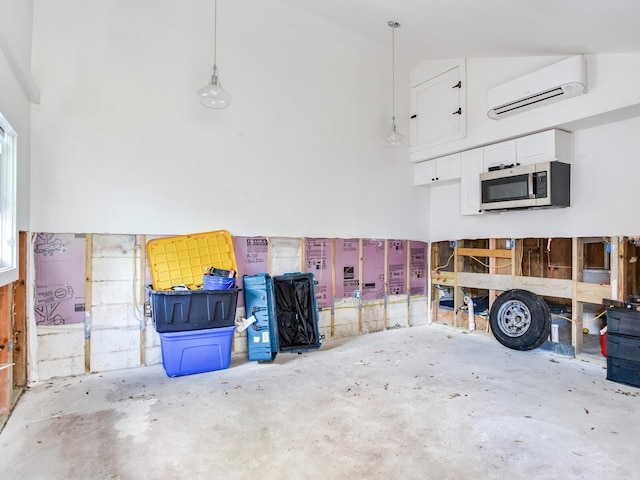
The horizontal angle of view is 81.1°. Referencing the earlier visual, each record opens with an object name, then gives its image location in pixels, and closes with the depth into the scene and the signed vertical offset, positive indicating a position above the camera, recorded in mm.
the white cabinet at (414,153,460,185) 5273 +1071
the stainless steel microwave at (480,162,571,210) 4102 +657
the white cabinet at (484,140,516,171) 4574 +1126
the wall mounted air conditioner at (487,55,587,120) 3760 +1685
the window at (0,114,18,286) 2797 +285
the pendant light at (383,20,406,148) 4420 +1264
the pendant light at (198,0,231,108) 3229 +1284
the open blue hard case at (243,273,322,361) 4047 -819
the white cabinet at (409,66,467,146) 5160 +1934
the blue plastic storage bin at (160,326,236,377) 3525 -1046
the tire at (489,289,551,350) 4242 -907
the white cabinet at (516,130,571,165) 4160 +1101
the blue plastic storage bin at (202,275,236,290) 3715 -397
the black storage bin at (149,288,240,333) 3451 -630
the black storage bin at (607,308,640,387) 3312 -923
